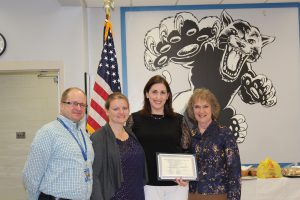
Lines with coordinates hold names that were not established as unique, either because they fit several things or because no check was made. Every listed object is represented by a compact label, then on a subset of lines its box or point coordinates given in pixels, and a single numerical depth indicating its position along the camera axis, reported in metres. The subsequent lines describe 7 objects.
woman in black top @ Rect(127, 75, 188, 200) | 2.72
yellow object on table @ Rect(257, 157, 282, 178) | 4.18
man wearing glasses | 2.33
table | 4.09
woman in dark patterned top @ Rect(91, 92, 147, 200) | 2.51
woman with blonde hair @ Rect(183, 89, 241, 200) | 2.69
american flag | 4.21
